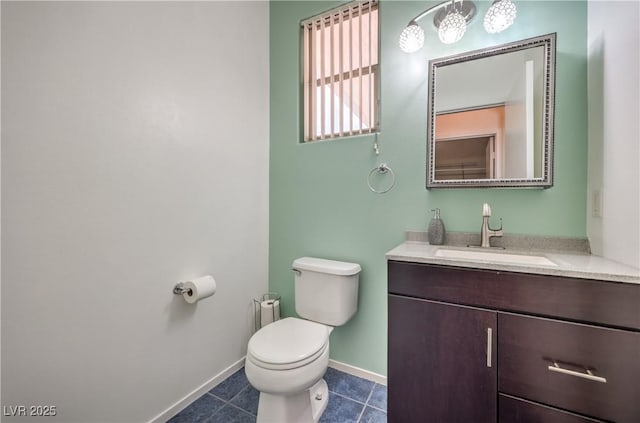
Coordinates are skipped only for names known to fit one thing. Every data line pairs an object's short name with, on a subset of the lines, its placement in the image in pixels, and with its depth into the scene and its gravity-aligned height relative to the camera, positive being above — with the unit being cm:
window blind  164 +96
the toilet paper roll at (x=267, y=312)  177 -75
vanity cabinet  79 -50
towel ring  153 +21
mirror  118 +47
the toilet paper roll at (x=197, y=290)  131 -44
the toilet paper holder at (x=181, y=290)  132 -44
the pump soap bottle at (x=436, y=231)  135 -13
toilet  110 -66
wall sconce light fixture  115 +91
